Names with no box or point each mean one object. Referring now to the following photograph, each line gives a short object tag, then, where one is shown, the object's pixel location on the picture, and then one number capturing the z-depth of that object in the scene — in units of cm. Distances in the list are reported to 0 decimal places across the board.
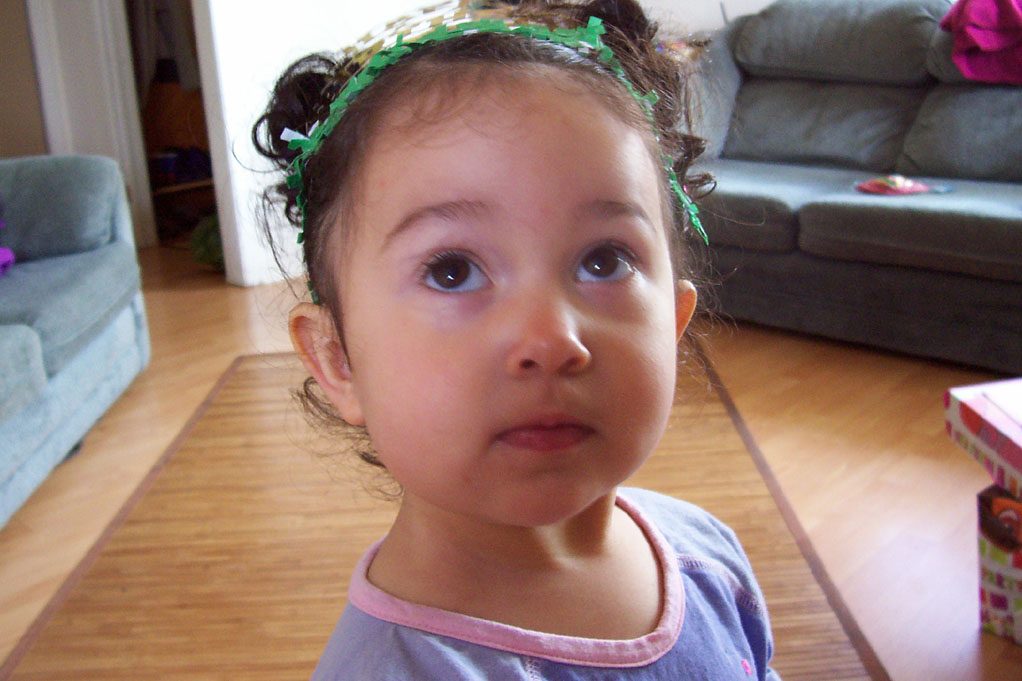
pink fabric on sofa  296
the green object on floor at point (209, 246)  407
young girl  58
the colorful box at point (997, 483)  132
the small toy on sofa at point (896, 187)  277
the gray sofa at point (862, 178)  251
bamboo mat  149
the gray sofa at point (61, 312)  191
